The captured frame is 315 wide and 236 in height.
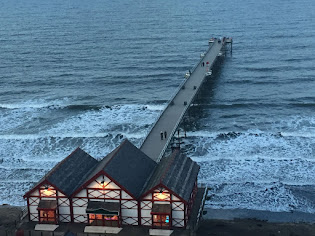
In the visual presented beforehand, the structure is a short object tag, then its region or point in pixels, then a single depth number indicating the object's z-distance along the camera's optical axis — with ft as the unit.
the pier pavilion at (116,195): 133.90
